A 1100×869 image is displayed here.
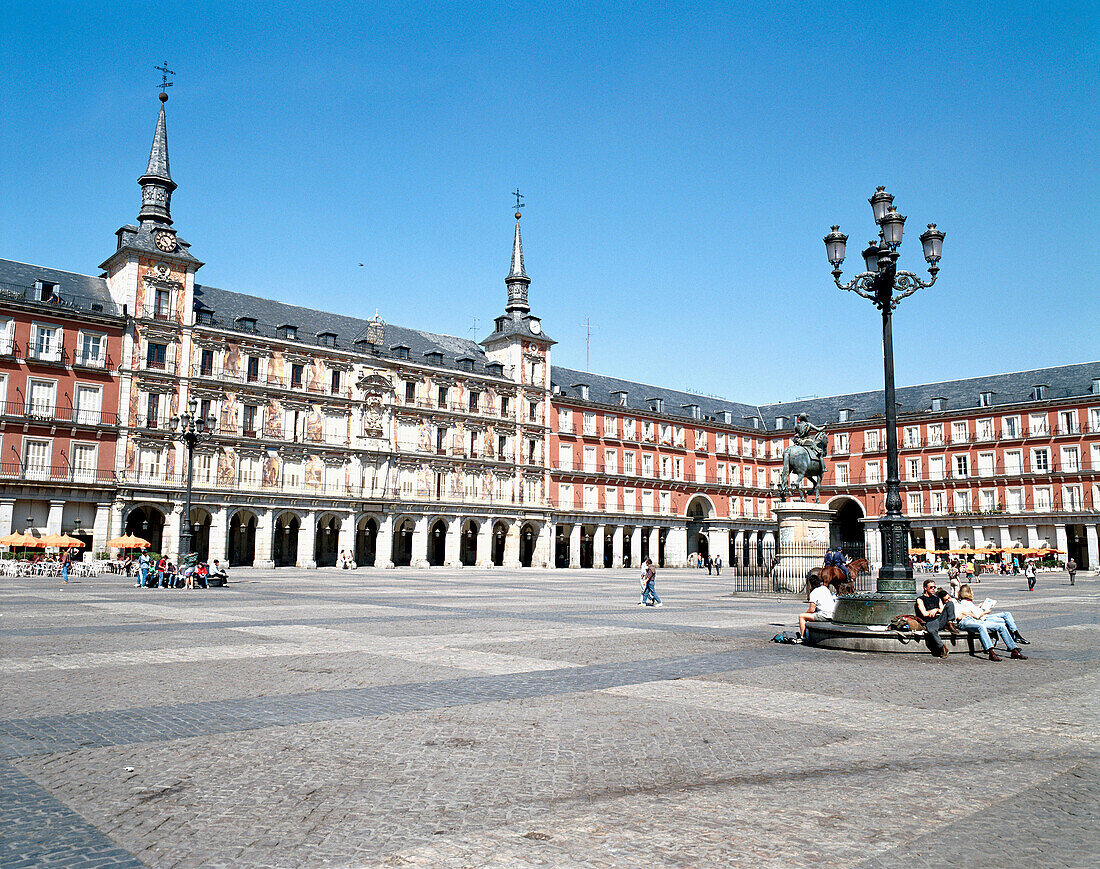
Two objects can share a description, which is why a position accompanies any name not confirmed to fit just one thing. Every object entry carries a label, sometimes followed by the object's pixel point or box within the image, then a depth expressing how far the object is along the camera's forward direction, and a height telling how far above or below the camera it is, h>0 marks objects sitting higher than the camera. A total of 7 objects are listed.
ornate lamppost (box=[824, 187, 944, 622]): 14.69 +4.61
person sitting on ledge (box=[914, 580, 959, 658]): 12.98 -0.96
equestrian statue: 30.59 +3.00
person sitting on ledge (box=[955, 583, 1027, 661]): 13.06 -1.08
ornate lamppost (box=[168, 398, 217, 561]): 32.22 +1.72
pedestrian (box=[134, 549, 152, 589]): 30.48 -1.15
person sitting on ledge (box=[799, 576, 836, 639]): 14.86 -1.01
